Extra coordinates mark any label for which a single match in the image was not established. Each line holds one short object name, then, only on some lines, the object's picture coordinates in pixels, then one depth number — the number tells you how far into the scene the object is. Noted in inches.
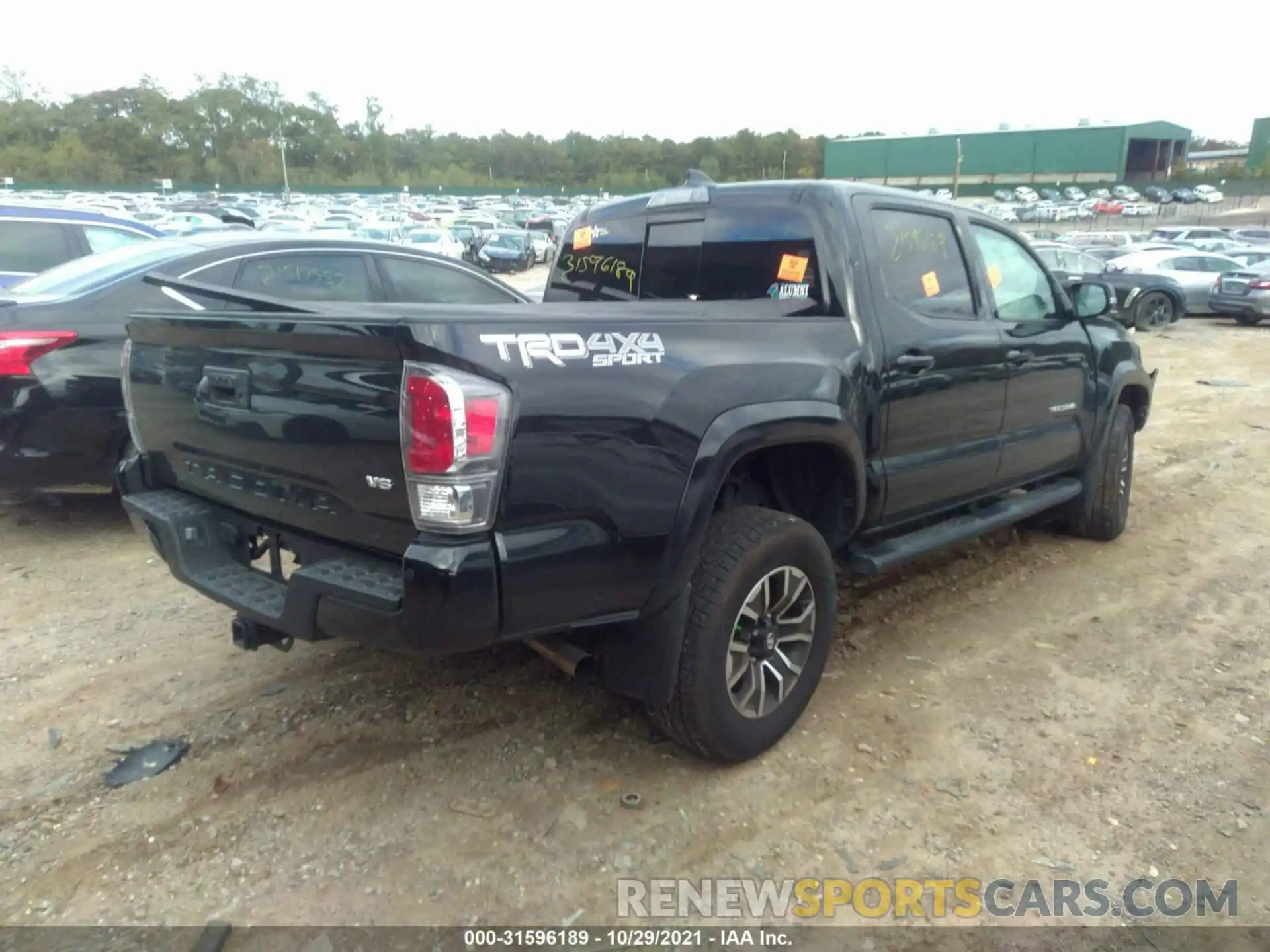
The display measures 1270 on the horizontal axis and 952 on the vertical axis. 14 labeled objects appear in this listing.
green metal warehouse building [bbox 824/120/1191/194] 3393.2
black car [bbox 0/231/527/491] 185.8
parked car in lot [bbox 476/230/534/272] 1173.7
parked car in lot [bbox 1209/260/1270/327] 684.1
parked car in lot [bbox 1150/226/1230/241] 1213.1
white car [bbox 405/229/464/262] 1058.9
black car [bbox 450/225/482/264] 1242.6
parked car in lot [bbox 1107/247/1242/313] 745.6
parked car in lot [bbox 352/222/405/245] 1093.8
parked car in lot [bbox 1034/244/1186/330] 679.7
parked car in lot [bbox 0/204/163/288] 301.9
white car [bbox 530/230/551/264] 1332.4
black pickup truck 93.0
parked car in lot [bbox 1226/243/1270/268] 826.8
